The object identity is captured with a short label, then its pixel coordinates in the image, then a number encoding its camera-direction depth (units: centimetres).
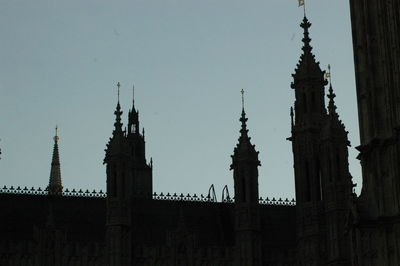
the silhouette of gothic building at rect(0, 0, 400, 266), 4028
